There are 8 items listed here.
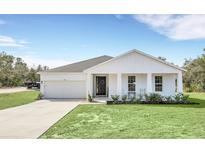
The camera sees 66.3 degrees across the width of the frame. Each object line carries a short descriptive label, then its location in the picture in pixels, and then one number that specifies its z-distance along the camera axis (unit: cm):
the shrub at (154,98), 1088
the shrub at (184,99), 1076
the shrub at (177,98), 1091
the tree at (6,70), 2907
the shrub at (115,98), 1101
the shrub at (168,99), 1089
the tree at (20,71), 3159
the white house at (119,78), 1164
